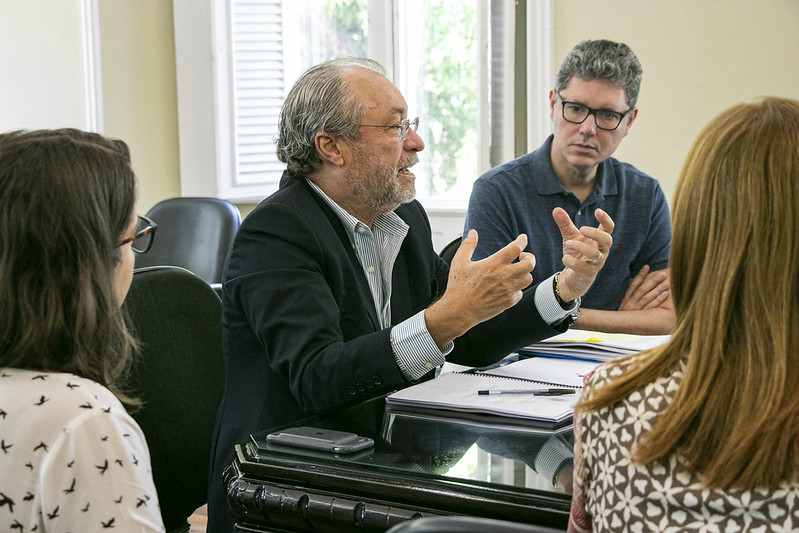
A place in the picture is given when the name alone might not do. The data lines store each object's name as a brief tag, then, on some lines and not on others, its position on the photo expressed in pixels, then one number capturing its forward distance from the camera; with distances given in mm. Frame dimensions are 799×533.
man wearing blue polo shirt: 3314
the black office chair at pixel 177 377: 2677
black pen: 2588
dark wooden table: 2280
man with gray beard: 2609
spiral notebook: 2505
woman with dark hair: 2192
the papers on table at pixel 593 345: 2842
